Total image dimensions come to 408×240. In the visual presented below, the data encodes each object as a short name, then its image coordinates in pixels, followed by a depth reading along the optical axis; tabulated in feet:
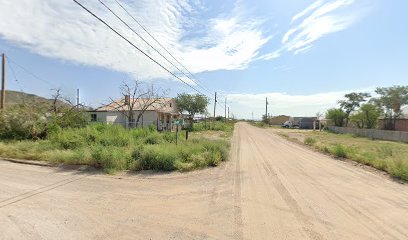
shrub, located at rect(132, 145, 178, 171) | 36.19
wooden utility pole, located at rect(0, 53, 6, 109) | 76.32
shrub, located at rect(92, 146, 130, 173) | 35.88
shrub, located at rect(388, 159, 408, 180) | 33.60
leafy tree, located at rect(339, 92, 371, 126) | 188.03
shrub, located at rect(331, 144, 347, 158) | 53.24
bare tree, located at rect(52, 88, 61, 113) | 74.14
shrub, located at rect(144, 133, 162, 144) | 55.77
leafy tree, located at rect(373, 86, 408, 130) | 147.13
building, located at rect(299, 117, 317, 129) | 270.10
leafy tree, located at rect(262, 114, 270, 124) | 332.72
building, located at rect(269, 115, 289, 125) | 399.28
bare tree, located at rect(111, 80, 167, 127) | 124.18
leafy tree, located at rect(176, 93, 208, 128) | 188.44
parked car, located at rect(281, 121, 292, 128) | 293.31
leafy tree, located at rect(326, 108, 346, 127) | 203.39
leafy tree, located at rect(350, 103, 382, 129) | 157.07
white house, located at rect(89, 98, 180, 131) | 136.15
